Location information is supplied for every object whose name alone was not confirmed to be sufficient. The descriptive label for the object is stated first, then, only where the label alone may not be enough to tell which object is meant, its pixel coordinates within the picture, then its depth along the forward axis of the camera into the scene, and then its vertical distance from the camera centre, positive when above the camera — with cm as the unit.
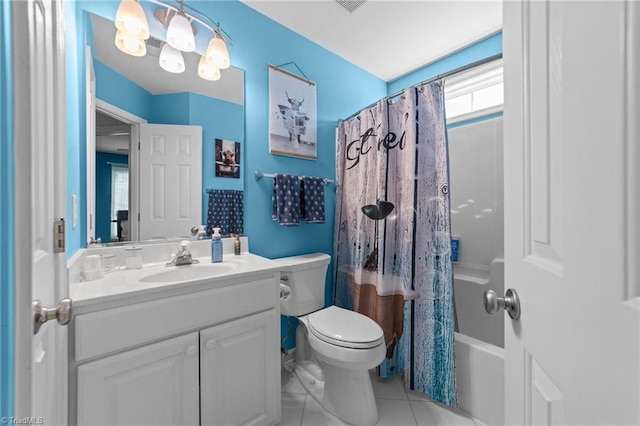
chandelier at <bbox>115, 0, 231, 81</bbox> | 121 +92
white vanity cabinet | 83 -56
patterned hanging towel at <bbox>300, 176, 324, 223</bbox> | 188 +10
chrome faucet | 132 -23
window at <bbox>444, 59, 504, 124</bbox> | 194 +101
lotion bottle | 158 -21
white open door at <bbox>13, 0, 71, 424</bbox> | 36 +2
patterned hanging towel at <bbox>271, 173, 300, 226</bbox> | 175 +9
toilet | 127 -68
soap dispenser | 142 -20
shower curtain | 139 -14
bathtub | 125 -85
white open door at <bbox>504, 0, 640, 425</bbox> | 29 +0
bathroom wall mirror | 122 +52
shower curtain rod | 117 +72
